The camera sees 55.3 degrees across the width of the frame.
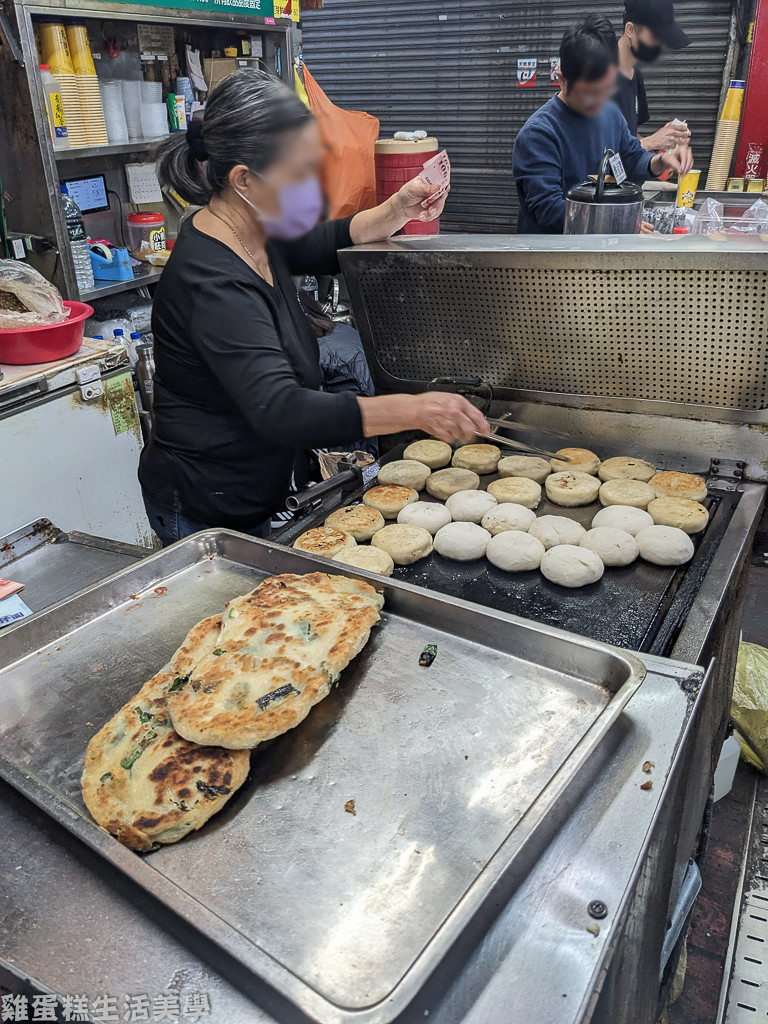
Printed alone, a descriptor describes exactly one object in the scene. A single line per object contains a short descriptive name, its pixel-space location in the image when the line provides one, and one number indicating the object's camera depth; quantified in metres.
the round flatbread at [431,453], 2.47
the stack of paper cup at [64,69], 3.89
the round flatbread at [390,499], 2.21
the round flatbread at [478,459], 2.44
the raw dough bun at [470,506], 2.14
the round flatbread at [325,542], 1.95
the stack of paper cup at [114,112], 4.32
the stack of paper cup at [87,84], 4.00
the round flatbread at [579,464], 2.33
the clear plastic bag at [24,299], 3.32
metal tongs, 2.32
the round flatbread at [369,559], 1.88
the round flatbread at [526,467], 2.34
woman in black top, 1.55
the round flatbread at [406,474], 2.35
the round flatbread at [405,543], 1.97
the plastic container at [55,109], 3.80
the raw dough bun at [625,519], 2.02
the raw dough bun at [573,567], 1.84
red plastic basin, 3.36
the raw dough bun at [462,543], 1.98
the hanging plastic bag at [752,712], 2.77
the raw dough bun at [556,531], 2.01
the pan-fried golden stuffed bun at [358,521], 2.09
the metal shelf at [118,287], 4.33
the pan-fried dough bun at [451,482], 2.30
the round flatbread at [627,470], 2.27
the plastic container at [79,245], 4.14
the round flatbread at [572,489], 2.21
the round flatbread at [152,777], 1.06
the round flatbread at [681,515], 2.01
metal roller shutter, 5.92
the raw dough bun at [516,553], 1.92
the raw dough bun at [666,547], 1.90
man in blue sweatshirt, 3.68
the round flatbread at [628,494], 2.13
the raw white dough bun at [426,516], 2.12
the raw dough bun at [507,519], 2.07
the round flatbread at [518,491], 2.21
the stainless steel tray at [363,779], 0.91
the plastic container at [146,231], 4.86
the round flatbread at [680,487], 2.14
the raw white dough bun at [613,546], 1.91
